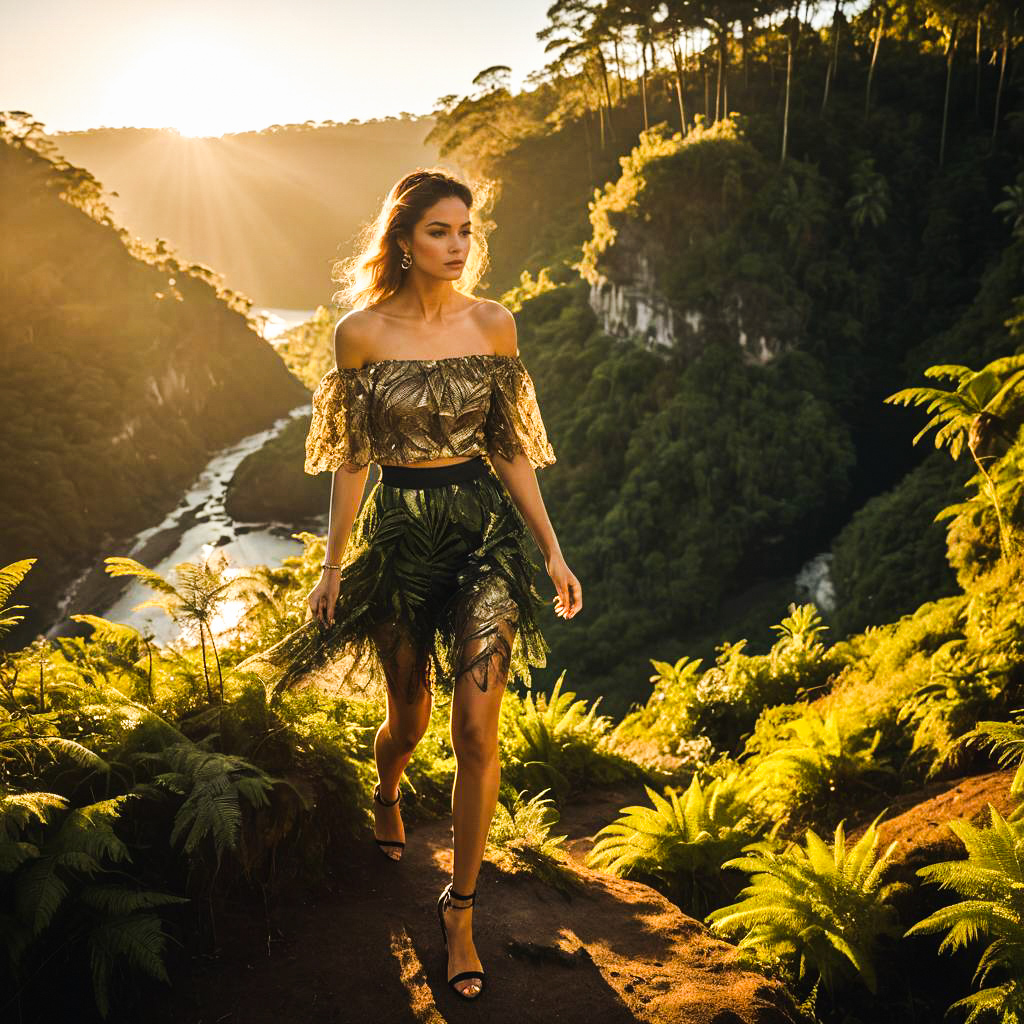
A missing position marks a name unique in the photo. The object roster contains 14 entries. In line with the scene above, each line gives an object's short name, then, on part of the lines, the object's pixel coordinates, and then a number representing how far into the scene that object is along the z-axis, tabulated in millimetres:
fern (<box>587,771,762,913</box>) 4457
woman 3404
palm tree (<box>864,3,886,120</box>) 52653
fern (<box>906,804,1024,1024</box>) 2754
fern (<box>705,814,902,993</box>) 3311
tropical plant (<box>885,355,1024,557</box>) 7020
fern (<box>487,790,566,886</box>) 4043
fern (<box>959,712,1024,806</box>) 3487
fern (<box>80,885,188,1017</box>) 2662
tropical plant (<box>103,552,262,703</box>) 4008
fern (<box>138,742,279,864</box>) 2977
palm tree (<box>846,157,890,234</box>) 50219
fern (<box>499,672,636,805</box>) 6234
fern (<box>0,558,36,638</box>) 3279
